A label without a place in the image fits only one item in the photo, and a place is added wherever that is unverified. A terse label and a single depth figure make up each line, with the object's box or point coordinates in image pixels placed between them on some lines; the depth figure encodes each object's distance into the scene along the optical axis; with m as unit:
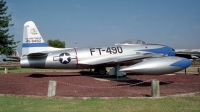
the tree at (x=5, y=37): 31.00
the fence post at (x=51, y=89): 8.68
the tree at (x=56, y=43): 74.57
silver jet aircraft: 15.45
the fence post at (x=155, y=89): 8.45
